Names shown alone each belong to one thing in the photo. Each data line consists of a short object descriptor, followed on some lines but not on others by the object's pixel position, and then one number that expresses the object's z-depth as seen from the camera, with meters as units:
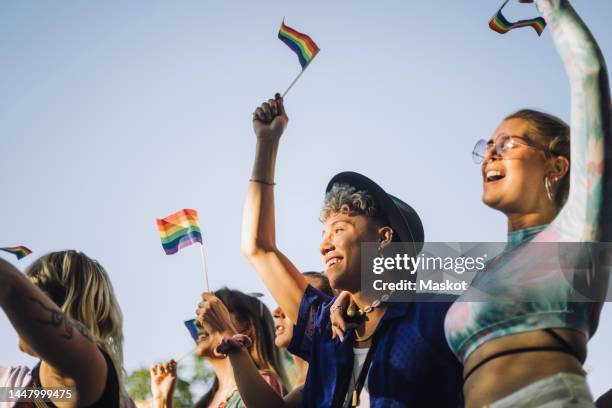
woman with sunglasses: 2.52
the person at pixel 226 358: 4.95
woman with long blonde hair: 2.97
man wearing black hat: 3.33
